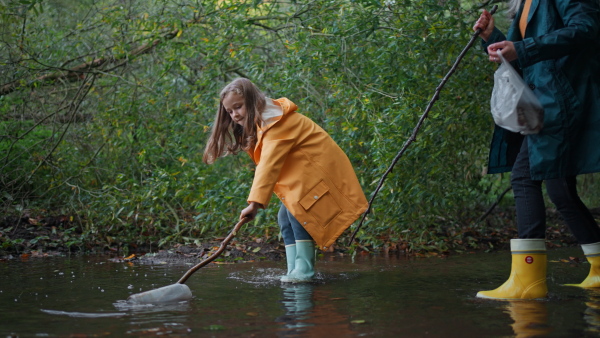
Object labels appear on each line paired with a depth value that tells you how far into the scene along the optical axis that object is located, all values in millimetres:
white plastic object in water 3488
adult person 3326
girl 4281
